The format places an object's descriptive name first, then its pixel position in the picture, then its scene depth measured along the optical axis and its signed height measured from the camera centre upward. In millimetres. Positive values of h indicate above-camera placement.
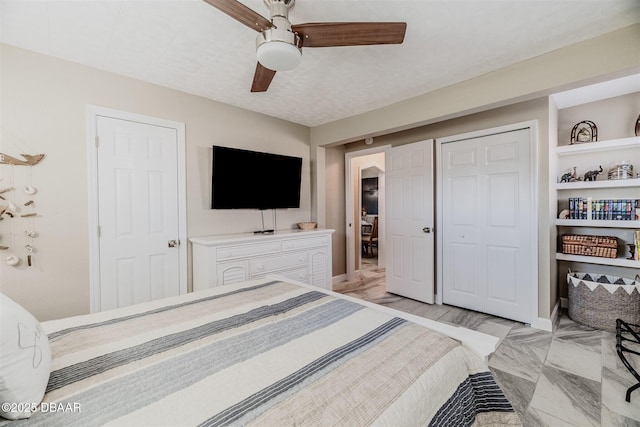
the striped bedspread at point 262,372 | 758 -536
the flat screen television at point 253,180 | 2994 +375
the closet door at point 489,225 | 2824 -165
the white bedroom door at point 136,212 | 2418 +5
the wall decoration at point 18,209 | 2002 +32
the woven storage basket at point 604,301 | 2547 -871
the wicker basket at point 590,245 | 2747 -372
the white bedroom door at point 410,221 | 3459 -132
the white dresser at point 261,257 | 2637 -484
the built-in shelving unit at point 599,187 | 2682 +226
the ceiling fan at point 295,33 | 1473 +976
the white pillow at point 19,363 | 719 -416
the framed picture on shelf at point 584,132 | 2992 +839
